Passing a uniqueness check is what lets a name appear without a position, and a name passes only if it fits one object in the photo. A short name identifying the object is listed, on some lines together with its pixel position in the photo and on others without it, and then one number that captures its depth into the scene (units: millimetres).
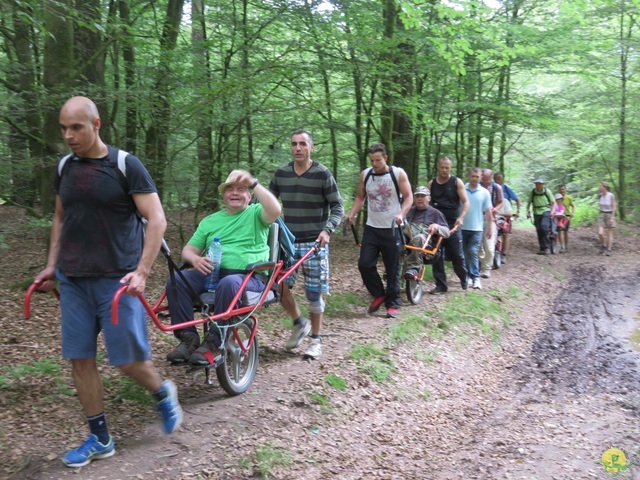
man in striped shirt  5660
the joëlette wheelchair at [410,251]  8398
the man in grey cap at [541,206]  15086
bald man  3215
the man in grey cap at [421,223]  8617
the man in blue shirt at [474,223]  10000
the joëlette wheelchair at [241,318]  4117
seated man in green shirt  4105
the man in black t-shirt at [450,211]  9375
